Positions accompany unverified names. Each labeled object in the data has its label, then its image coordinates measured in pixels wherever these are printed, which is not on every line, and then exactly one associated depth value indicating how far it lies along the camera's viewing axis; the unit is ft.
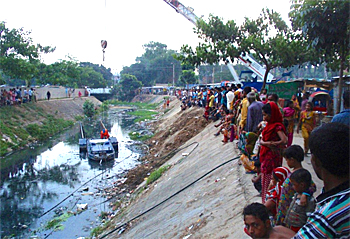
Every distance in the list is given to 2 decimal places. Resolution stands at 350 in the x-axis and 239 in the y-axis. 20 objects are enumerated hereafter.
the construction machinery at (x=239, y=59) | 60.00
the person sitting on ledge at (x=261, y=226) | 7.82
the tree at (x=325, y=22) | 21.99
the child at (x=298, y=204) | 9.25
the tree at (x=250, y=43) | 44.11
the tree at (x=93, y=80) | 231.91
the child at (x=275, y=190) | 11.68
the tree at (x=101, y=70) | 279.69
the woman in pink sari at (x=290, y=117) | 26.78
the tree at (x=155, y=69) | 252.01
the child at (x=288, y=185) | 10.58
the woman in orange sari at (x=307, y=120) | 25.09
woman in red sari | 15.66
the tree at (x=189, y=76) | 164.19
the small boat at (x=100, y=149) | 64.34
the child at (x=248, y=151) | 20.79
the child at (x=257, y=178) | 17.07
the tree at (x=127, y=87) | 230.68
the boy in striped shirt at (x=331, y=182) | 5.30
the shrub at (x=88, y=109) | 138.67
